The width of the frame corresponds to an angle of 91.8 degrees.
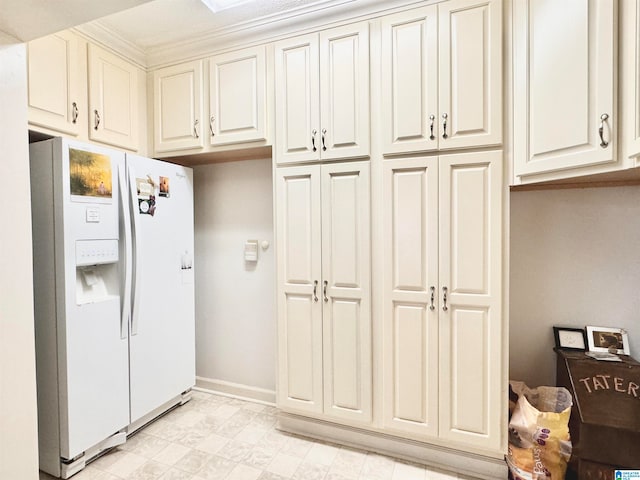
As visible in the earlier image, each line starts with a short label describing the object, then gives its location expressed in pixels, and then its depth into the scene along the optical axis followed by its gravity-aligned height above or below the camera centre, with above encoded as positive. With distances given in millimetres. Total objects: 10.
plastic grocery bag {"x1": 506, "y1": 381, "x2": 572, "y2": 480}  1530 -1058
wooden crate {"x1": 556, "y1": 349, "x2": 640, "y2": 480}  1376 -852
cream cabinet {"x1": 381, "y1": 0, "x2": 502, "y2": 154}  1583 +828
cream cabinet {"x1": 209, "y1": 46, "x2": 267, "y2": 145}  2037 +927
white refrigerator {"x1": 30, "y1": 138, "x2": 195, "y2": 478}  1637 -358
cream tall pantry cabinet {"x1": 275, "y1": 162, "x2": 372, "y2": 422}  1841 -353
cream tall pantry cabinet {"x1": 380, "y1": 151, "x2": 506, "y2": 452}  1623 -361
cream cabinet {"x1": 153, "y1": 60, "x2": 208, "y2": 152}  2213 +928
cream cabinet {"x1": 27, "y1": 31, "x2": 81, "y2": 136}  1676 +865
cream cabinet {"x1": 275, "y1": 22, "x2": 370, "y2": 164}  1805 +835
